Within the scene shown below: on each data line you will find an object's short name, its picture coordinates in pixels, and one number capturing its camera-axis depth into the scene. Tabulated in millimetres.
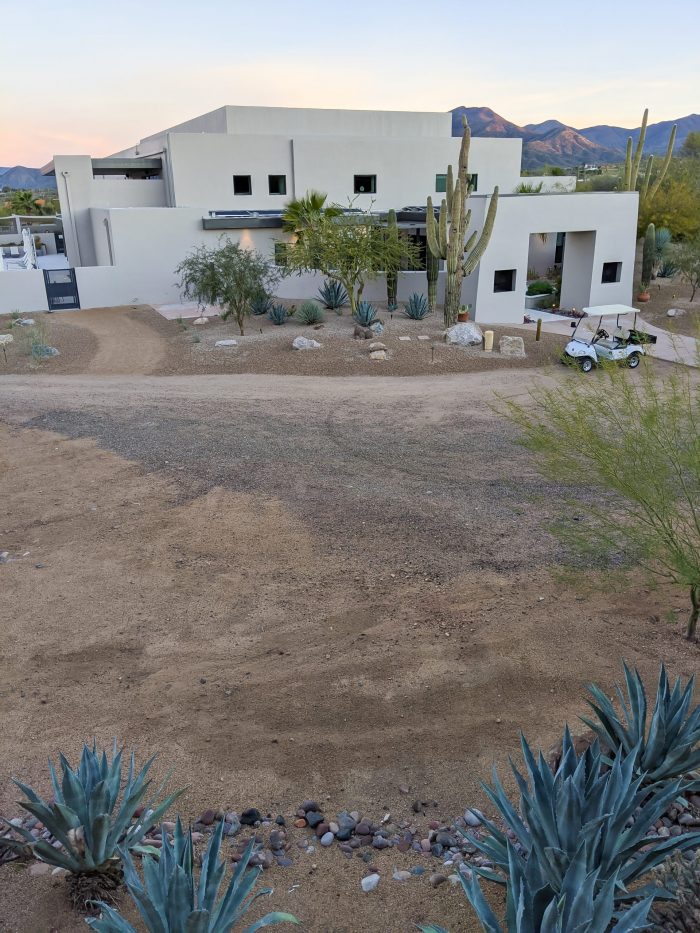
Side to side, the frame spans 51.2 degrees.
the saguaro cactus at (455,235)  22031
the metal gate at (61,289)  28609
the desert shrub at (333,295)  26062
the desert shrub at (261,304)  23752
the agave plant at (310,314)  23812
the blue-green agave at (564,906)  3055
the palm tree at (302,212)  27156
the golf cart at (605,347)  17938
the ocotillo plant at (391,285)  26031
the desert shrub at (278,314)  24109
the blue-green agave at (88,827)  3992
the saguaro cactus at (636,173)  29609
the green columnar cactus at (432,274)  25812
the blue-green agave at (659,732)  4473
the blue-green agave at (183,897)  3230
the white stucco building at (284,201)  25578
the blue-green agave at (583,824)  3535
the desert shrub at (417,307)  24172
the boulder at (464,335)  21828
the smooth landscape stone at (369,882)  4301
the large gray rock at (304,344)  21016
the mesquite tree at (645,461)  6391
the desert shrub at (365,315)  22703
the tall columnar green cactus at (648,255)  28016
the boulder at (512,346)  21016
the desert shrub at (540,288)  30828
